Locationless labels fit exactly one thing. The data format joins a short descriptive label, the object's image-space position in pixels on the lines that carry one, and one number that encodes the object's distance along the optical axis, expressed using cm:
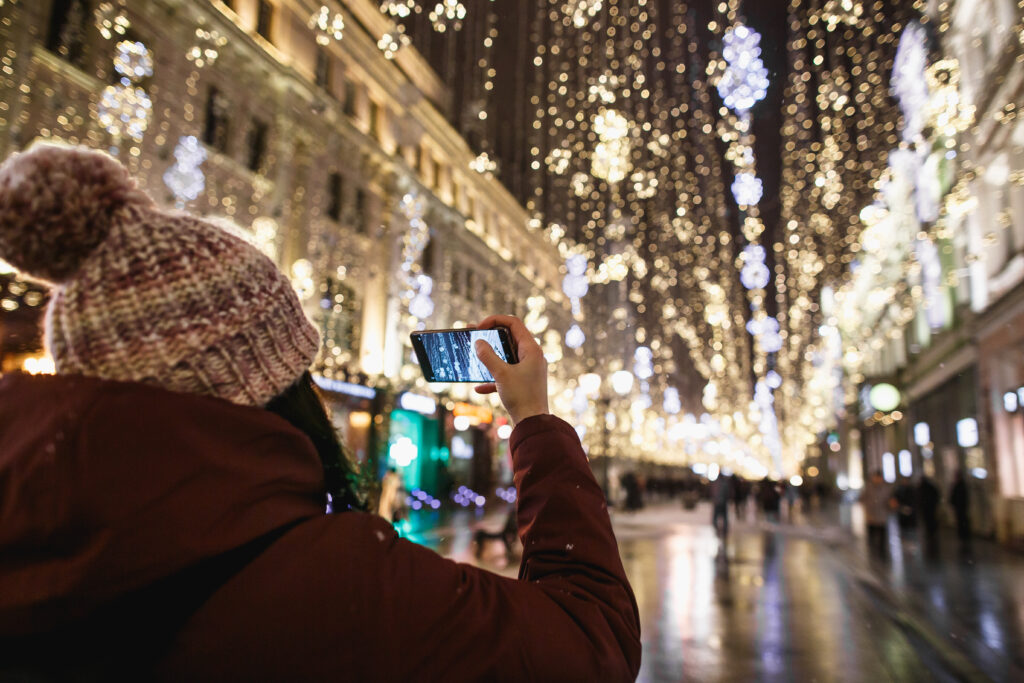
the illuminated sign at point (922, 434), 2675
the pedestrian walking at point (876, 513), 1524
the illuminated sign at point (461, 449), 3228
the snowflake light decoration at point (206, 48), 1720
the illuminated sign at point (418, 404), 2675
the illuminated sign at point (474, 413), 3092
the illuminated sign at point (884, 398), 1426
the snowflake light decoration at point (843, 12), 952
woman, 78
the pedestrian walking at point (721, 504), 1652
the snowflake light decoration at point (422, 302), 2559
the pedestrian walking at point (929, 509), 1778
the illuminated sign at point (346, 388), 2076
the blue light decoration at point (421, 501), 2769
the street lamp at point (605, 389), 2084
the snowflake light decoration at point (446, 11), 1005
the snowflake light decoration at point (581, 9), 1058
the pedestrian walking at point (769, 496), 2238
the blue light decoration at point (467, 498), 3085
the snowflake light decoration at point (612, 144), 1312
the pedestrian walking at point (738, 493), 2238
